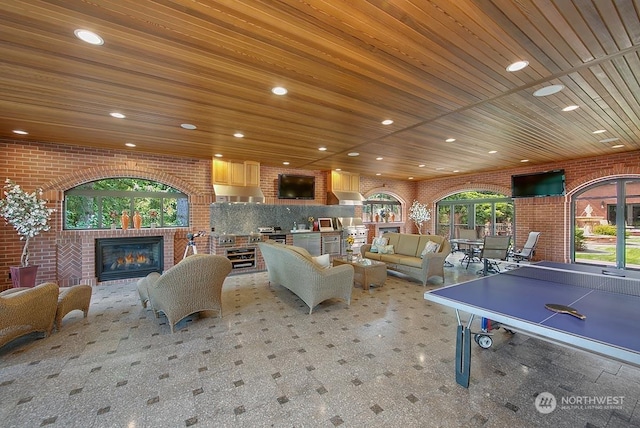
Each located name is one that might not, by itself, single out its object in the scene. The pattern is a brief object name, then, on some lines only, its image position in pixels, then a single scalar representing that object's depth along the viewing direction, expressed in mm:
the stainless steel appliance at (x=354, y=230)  8422
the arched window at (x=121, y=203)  5375
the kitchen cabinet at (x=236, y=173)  6246
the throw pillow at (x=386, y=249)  6355
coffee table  5000
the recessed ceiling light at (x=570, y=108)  3326
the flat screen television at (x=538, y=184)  6758
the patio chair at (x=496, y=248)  6188
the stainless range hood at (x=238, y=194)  6160
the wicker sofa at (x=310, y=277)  3795
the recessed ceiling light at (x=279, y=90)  2828
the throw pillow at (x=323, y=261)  4231
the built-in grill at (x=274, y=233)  7035
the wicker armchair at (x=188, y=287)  3184
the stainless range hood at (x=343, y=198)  7988
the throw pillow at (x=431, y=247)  5531
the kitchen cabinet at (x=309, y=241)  7449
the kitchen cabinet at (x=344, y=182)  8114
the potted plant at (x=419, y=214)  9828
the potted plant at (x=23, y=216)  4348
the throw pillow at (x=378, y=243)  6559
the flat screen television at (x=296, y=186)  7418
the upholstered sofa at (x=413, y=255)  5270
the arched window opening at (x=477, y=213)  8445
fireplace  5465
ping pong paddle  1685
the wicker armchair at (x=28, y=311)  2574
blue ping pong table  1439
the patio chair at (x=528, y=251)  6496
